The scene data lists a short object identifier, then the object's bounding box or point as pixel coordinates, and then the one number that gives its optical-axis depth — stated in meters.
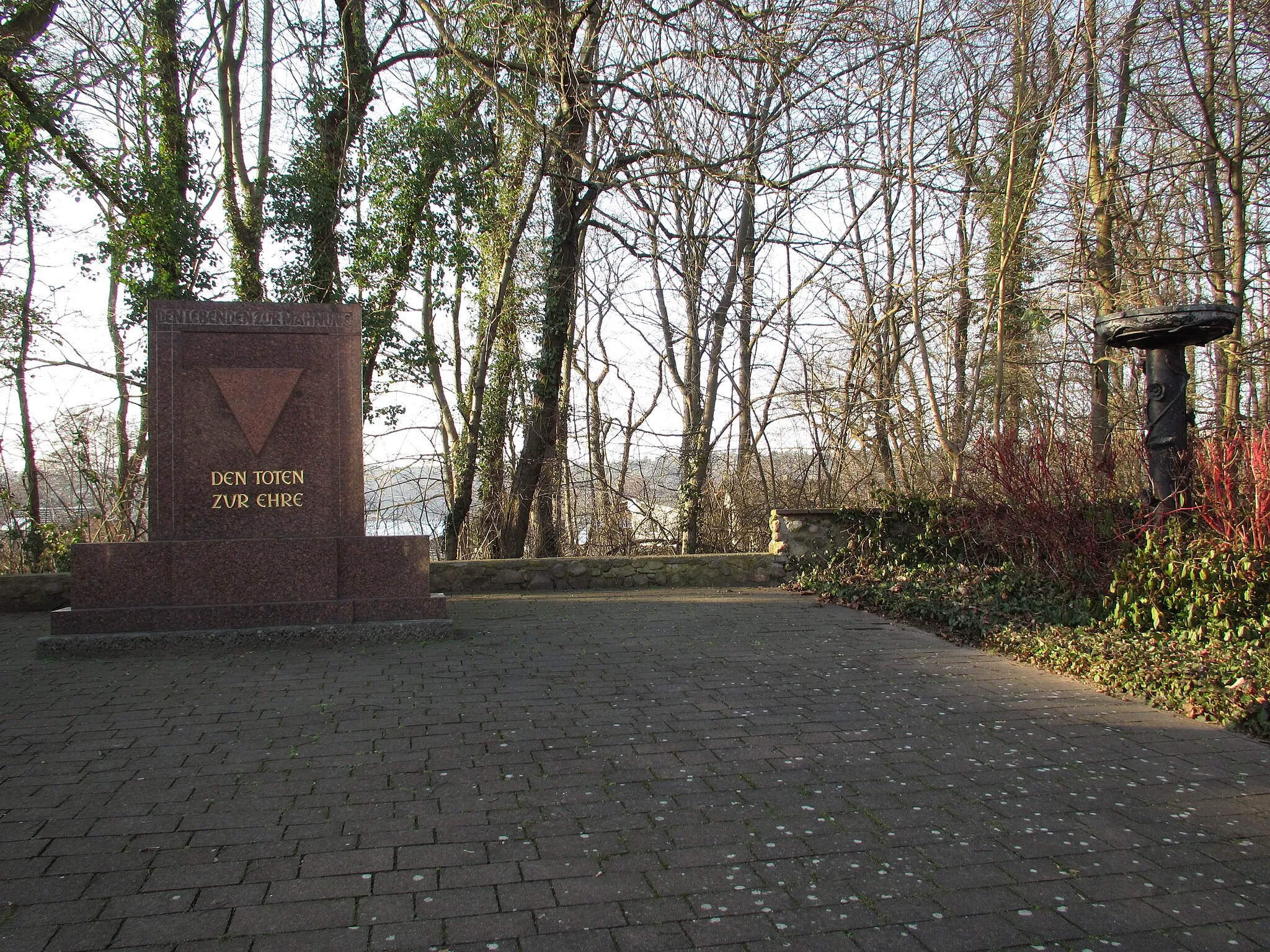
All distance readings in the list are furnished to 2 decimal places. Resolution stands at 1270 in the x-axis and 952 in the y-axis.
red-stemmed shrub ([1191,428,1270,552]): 5.96
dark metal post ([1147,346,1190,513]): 7.09
